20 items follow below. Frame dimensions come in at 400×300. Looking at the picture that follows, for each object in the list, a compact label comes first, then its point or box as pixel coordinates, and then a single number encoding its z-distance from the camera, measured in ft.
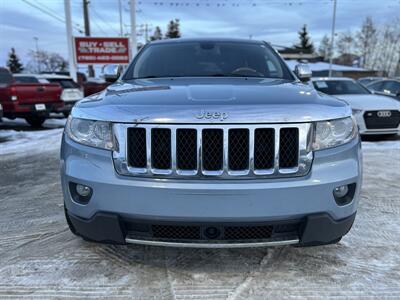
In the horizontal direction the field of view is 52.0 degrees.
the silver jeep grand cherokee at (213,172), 7.61
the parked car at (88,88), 57.21
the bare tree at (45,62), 250.37
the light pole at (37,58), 250.92
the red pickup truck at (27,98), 35.50
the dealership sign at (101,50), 54.75
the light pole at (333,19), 134.32
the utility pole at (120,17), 136.26
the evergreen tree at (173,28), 263.08
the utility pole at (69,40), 51.96
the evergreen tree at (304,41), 262.47
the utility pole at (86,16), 92.17
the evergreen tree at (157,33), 269.23
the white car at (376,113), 27.89
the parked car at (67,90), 42.48
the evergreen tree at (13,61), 251.05
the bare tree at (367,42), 203.51
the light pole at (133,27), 57.67
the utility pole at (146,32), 213.07
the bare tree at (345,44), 225.15
